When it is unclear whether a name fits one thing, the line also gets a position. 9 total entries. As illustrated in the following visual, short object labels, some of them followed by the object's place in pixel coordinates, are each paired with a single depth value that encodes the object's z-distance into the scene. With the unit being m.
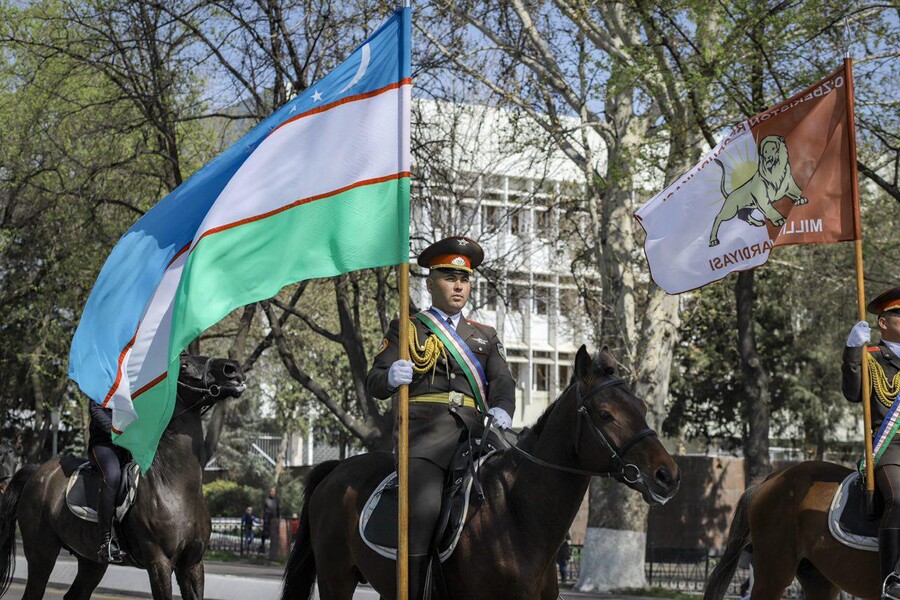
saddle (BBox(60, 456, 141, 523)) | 10.69
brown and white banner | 8.83
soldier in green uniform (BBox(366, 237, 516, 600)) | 7.24
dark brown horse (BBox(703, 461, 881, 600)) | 8.89
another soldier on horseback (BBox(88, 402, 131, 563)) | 10.67
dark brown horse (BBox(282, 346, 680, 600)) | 6.45
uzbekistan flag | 7.14
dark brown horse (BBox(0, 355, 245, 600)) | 10.46
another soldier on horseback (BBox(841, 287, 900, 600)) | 8.20
